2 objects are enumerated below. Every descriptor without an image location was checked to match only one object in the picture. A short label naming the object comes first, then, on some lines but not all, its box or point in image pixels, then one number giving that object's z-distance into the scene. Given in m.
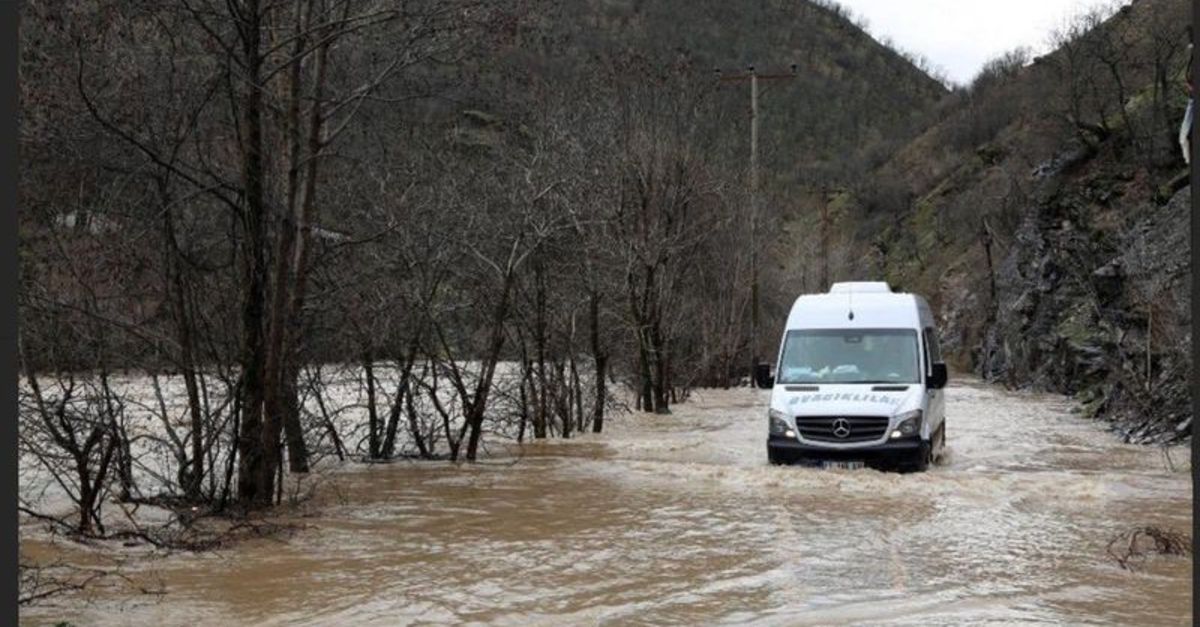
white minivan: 14.51
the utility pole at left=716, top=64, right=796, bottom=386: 34.03
